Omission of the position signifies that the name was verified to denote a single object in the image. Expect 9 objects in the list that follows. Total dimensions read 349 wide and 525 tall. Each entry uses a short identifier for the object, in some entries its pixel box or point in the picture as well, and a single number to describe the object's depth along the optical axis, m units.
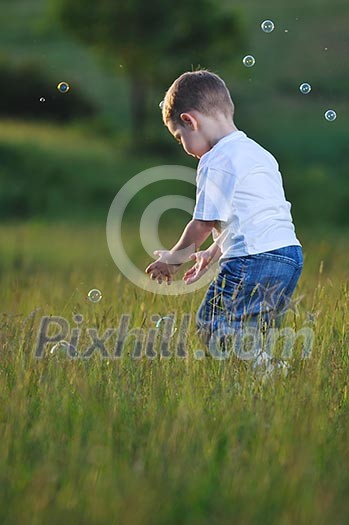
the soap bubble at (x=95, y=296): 10.99
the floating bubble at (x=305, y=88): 10.60
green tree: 58.94
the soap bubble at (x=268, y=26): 11.24
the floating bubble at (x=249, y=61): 11.02
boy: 8.99
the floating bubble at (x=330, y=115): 10.98
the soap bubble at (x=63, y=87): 10.97
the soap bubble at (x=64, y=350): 9.16
